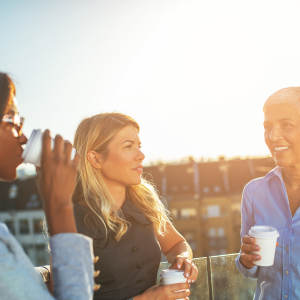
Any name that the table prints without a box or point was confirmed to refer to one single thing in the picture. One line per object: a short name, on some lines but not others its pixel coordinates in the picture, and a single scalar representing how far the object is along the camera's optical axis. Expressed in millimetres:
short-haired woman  2004
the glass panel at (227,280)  2516
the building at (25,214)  35375
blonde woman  1966
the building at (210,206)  32031
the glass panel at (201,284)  2465
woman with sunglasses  1043
